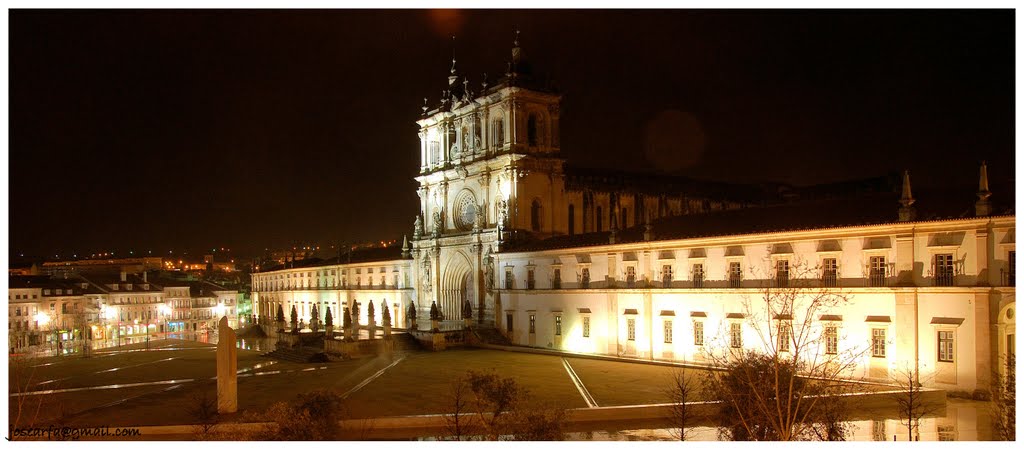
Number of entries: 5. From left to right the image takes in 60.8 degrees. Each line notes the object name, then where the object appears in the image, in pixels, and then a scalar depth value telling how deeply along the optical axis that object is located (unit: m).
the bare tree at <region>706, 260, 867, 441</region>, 18.61
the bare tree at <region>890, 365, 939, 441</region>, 22.94
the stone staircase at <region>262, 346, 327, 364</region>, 46.58
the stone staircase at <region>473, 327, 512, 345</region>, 50.84
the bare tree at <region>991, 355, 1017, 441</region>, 19.05
